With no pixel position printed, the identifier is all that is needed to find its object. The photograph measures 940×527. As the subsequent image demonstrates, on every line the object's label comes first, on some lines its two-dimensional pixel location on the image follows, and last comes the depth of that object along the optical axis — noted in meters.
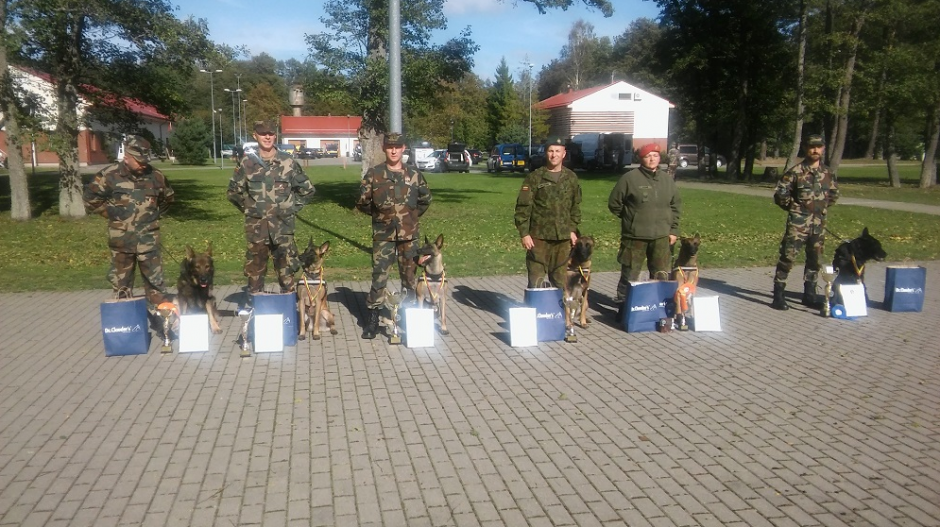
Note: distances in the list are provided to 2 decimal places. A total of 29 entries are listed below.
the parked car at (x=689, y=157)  60.71
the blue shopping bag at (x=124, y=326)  7.28
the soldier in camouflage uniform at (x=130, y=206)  7.44
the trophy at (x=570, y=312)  7.99
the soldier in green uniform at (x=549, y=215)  8.06
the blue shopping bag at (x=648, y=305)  8.31
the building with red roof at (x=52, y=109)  17.56
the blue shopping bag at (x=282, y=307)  7.47
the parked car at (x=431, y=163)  51.81
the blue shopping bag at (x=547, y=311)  7.82
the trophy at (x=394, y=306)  7.76
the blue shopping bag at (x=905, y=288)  9.28
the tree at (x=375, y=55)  18.34
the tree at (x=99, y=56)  16.45
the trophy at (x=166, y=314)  7.50
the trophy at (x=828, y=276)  8.83
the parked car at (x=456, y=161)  52.06
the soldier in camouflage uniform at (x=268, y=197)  7.62
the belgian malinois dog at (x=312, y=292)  7.75
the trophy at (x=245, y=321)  7.42
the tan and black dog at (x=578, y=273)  7.94
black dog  9.10
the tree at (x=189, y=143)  60.94
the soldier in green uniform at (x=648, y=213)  8.48
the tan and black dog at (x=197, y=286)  7.57
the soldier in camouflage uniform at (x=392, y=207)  7.75
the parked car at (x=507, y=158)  50.72
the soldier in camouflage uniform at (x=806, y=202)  9.04
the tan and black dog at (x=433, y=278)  7.89
